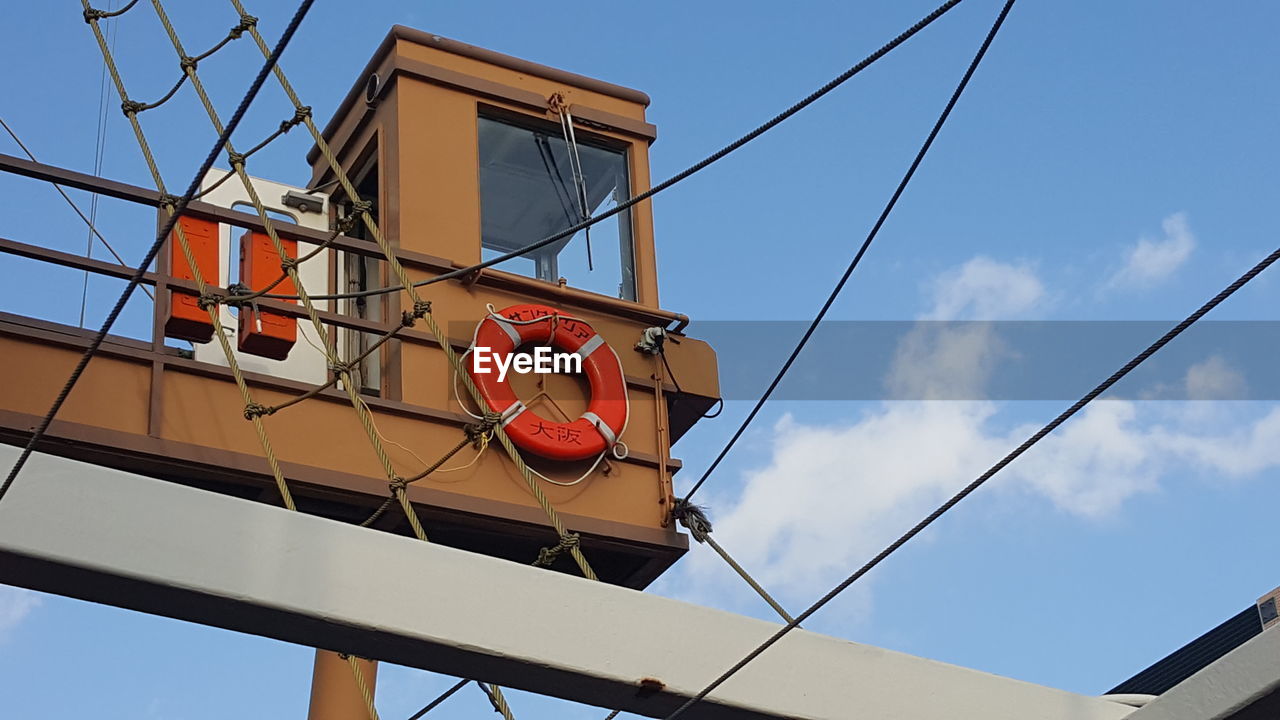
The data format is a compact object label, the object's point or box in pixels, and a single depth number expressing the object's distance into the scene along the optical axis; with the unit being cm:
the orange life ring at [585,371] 745
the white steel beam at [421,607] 414
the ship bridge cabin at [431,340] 670
